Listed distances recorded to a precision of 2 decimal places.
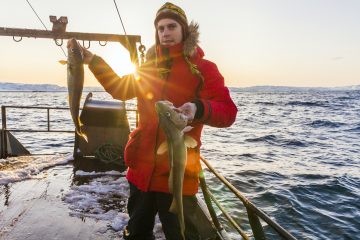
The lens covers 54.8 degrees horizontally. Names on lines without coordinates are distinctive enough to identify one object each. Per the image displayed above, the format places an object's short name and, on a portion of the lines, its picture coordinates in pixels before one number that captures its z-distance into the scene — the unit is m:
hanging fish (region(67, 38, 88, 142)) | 2.96
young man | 3.08
